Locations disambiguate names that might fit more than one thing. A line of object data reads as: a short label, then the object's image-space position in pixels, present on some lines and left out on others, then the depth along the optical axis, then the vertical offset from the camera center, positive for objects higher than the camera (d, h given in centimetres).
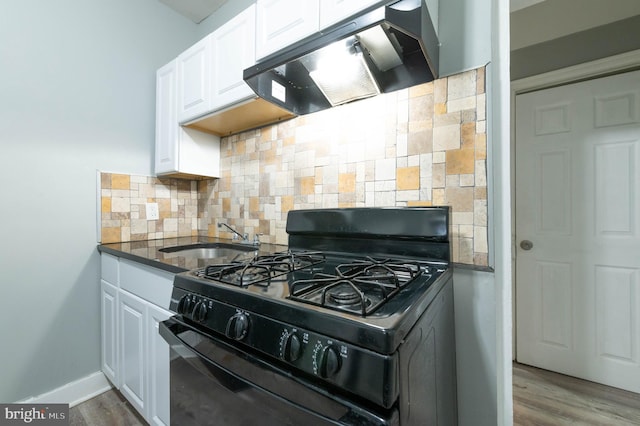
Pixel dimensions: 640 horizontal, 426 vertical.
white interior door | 175 -13
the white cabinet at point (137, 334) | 120 -60
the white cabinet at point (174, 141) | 181 +49
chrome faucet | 178 -15
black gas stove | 51 -22
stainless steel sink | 167 -23
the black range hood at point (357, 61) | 89 +60
